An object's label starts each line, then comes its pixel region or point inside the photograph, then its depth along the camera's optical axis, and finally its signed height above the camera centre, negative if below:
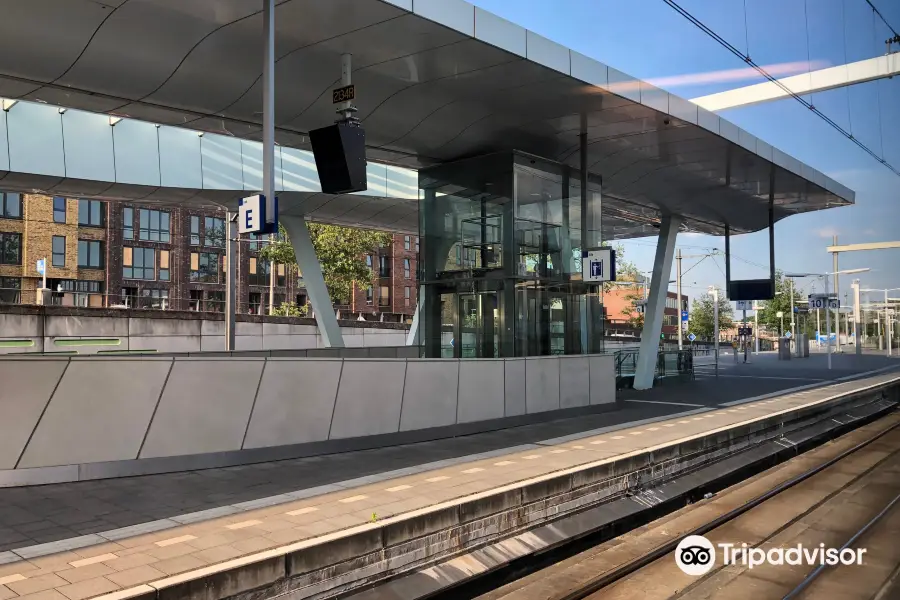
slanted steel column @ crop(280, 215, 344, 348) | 21.88 +0.97
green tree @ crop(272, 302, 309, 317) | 47.00 +0.01
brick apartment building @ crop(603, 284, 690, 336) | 86.47 +0.61
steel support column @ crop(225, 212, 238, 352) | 22.55 +0.66
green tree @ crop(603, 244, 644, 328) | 56.78 +3.04
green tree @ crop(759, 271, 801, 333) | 85.19 +0.44
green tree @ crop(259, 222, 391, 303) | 37.34 +3.23
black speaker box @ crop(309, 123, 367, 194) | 10.60 +2.33
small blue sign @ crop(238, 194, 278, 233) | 9.29 +1.23
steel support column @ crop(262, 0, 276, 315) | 9.23 +2.45
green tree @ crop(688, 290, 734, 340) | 91.12 -0.93
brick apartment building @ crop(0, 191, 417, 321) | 52.75 +4.66
